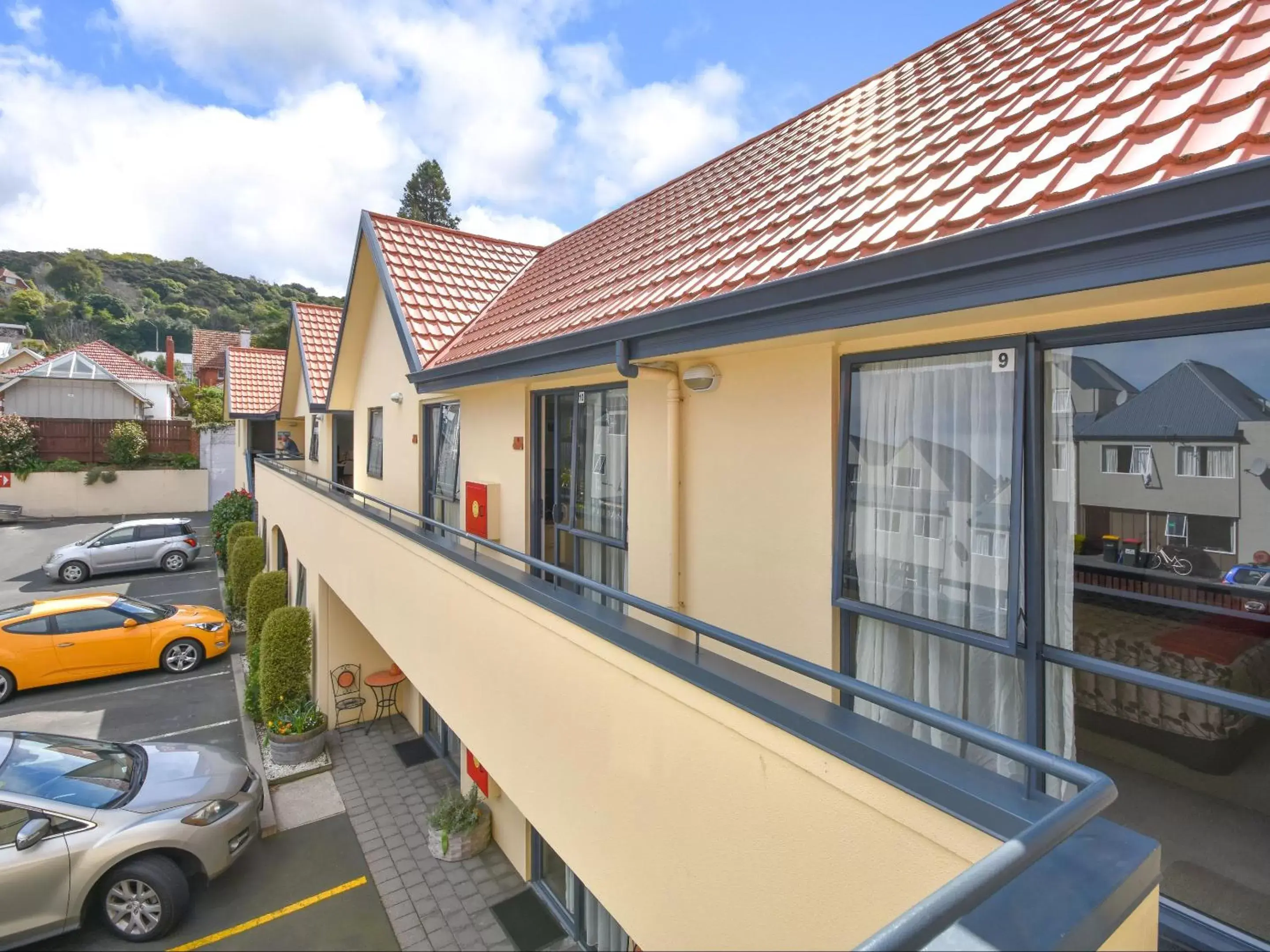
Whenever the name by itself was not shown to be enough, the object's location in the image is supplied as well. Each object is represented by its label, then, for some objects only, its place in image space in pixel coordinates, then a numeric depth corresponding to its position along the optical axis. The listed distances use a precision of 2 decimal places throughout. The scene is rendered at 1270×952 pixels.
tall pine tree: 36.25
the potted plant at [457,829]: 9.84
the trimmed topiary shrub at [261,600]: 15.98
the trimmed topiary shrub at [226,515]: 24.44
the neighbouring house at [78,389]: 39.44
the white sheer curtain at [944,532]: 3.07
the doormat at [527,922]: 8.52
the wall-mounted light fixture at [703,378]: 4.46
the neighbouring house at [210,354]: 55.38
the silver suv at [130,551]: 22.84
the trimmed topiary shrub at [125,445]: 34.00
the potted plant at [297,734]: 12.27
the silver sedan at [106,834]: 7.46
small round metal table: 14.09
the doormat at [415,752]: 12.83
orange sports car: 14.78
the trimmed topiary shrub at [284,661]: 13.02
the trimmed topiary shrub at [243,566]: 19.55
